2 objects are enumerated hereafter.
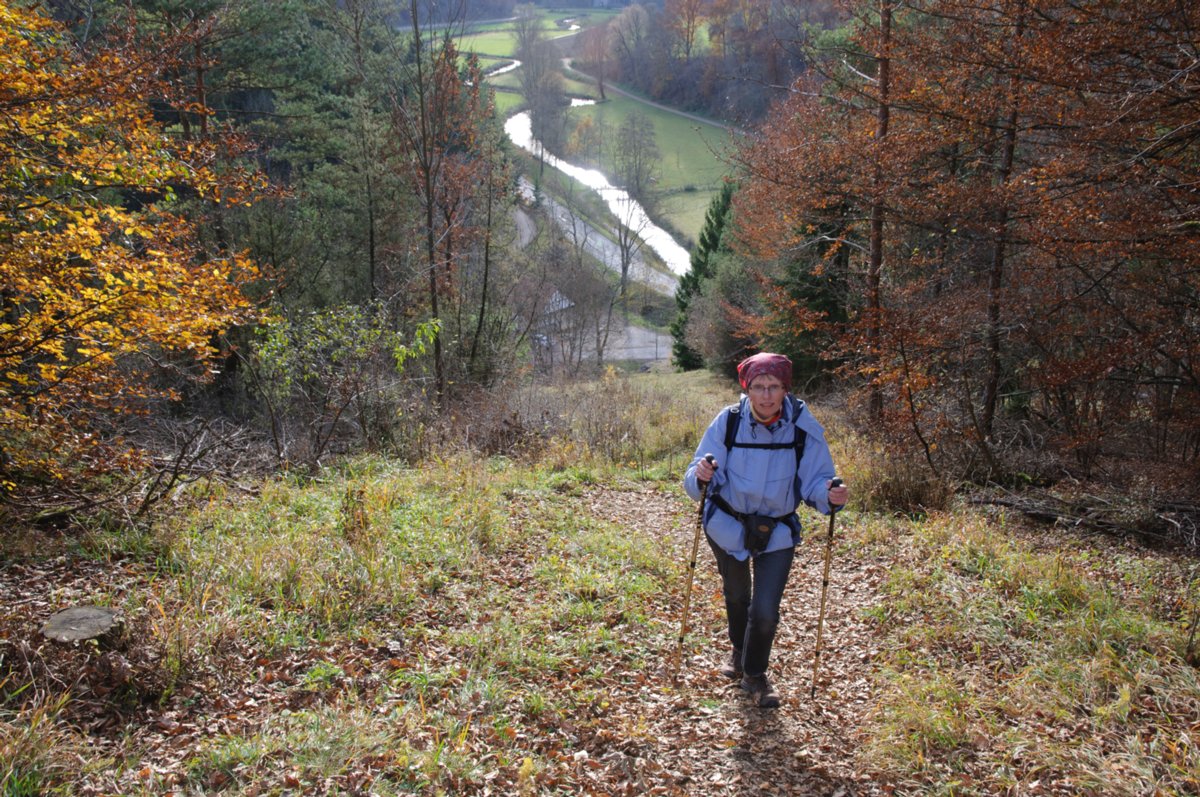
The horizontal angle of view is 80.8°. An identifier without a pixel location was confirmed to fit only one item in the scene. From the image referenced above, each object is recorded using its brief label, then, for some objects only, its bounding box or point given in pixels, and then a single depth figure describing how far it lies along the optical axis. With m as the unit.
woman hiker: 4.06
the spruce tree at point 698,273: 31.52
